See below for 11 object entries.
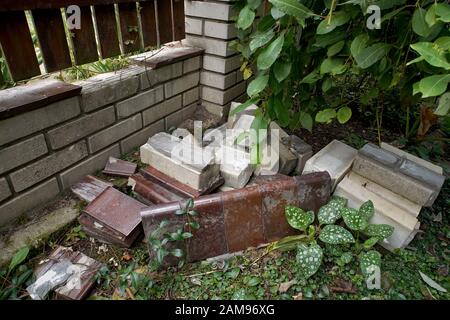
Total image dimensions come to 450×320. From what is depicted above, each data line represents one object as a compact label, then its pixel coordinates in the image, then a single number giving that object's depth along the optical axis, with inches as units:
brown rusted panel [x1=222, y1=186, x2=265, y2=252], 64.2
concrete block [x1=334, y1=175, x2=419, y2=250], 66.2
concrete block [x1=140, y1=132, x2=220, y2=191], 71.6
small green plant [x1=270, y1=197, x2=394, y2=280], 57.7
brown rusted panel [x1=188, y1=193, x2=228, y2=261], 63.0
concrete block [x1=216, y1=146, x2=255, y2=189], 75.4
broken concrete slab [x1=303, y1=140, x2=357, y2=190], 76.9
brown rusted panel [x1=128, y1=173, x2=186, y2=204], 72.4
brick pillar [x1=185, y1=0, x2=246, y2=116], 92.6
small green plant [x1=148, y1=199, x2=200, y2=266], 57.4
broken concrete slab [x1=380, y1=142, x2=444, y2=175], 76.1
